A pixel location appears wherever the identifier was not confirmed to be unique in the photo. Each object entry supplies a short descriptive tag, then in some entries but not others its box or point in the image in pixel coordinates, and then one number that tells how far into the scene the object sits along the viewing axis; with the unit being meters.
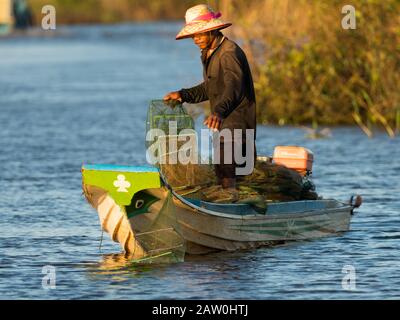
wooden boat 11.95
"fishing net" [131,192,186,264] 12.33
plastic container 14.46
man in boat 12.78
